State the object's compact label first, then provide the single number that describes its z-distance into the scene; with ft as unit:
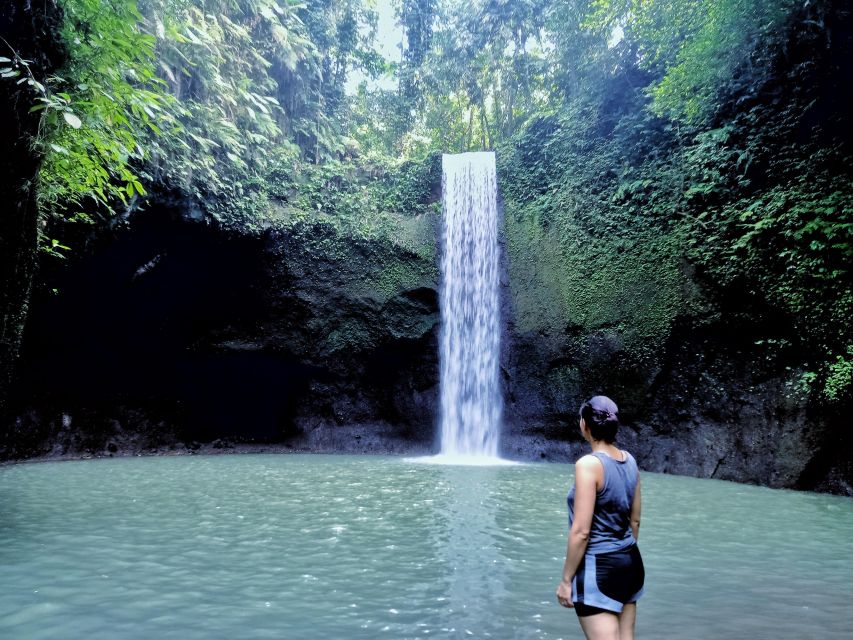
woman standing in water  7.39
